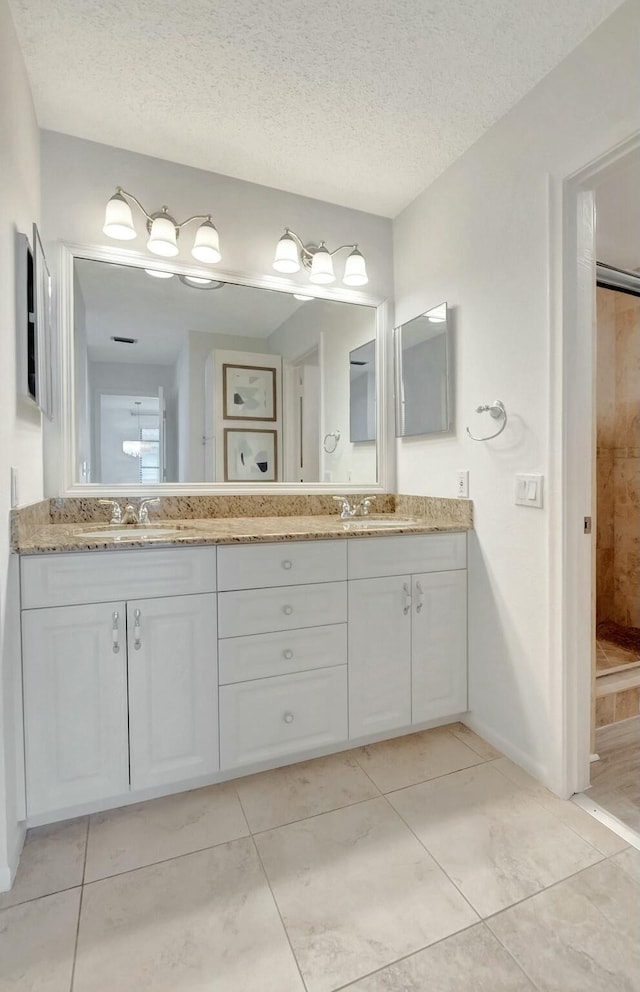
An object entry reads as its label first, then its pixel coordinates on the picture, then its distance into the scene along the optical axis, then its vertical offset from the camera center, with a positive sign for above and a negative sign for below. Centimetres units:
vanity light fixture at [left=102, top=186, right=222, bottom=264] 177 +102
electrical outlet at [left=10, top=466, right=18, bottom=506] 130 +0
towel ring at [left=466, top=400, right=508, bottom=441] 170 +28
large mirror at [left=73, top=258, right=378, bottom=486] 191 +48
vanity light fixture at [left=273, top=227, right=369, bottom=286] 207 +105
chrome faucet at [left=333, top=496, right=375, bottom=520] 220 -10
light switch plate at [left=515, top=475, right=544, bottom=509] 155 -2
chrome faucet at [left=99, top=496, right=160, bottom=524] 185 -10
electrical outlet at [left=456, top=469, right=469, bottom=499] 191 +0
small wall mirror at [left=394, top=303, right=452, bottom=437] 201 +52
